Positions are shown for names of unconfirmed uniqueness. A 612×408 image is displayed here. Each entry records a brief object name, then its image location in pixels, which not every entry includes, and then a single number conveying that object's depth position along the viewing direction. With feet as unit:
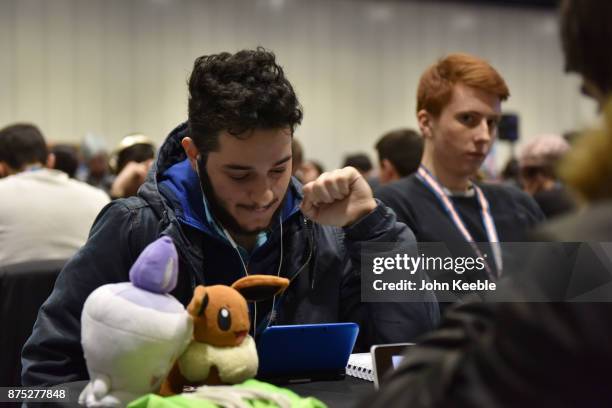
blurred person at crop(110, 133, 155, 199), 13.82
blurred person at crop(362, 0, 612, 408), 1.95
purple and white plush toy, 3.51
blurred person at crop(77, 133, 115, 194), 26.37
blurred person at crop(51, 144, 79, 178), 16.79
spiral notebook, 4.74
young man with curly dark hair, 5.20
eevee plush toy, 3.74
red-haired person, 9.27
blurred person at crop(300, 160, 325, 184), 23.08
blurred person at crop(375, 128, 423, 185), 13.65
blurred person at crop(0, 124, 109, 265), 12.73
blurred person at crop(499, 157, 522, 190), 23.28
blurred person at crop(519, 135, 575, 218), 15.23
